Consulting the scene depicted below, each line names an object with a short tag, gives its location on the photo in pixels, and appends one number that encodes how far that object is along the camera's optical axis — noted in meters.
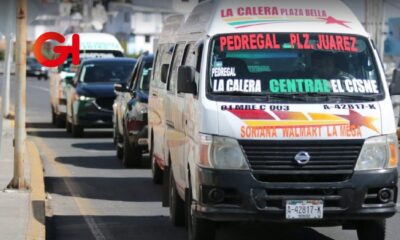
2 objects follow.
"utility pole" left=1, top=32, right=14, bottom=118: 23.46
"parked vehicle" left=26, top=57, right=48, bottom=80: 76.31
